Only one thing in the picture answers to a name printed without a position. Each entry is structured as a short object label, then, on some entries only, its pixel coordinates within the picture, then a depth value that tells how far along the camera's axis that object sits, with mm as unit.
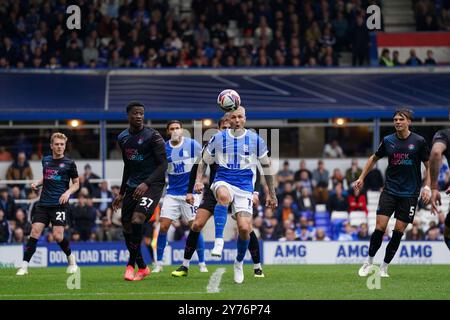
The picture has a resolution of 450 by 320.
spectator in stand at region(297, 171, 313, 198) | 30156
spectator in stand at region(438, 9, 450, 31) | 35188
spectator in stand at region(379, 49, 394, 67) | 33312
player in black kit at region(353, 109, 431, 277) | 16438
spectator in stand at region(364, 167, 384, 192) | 30750
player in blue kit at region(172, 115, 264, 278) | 16438
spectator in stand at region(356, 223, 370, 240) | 27734
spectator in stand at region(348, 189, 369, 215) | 29328
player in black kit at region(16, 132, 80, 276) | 18344
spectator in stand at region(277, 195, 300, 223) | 28781
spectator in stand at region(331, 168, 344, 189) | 30250
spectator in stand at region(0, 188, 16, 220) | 28219
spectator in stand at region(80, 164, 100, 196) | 29322
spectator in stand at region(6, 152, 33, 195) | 30297
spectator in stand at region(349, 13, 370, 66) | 33344
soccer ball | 15586
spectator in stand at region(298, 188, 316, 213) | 29422
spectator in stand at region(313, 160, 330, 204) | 29984
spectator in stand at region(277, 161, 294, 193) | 30250
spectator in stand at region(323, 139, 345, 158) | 32656
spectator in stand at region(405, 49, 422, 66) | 33375
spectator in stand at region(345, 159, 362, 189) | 30406
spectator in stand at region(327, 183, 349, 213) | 29328
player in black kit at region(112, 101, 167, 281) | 15906
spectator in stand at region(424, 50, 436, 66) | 33431
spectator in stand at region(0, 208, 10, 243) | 26977
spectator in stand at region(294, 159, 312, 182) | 30764
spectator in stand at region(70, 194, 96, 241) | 27734
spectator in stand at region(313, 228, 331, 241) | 27766
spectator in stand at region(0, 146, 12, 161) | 31656
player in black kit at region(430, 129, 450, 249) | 14789
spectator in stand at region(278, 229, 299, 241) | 27344
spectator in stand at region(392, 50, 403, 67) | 33312
